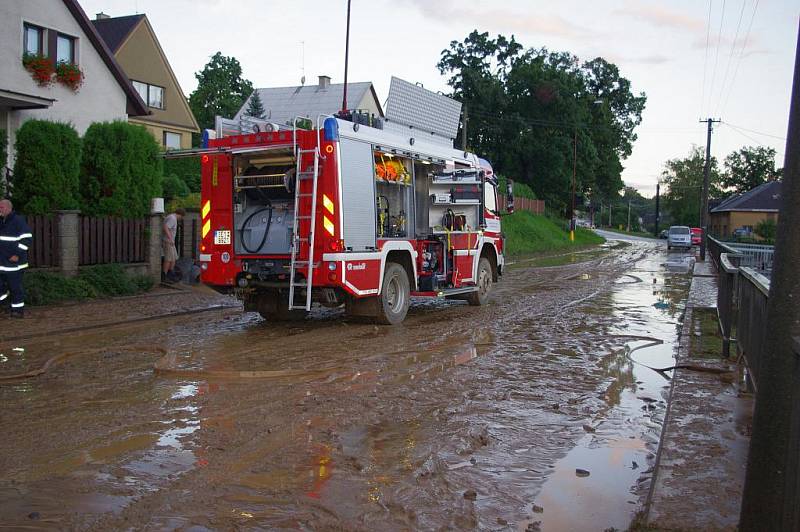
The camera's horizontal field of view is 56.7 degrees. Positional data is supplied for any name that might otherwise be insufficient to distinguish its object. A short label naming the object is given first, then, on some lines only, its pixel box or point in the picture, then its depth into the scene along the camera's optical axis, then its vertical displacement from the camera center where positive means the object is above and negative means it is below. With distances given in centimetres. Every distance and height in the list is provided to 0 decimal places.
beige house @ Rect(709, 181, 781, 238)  7281 +261
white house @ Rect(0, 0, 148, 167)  2155 +469
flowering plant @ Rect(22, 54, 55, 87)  2225 +439
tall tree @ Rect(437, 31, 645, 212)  6138 +944
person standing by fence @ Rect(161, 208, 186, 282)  1733 -66
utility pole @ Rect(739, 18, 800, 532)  361 -75
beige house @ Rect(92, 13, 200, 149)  3722 +733
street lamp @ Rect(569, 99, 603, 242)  5978 +495
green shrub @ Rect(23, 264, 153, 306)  1391 -143
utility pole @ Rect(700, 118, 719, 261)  4566 +202
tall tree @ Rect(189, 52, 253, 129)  7169 +1317
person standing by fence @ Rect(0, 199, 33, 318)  1198 -67
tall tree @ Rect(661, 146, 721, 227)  10512 +700
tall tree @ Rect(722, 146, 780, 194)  10469 +942
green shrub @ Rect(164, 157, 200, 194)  3256 +208
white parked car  5034 -34
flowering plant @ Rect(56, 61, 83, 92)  2336 +440
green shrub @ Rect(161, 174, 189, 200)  2772 +112
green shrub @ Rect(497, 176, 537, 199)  5626 +285
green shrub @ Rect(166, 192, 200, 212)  2380 +49
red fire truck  1089 +2
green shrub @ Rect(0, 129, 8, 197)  1433 +118
